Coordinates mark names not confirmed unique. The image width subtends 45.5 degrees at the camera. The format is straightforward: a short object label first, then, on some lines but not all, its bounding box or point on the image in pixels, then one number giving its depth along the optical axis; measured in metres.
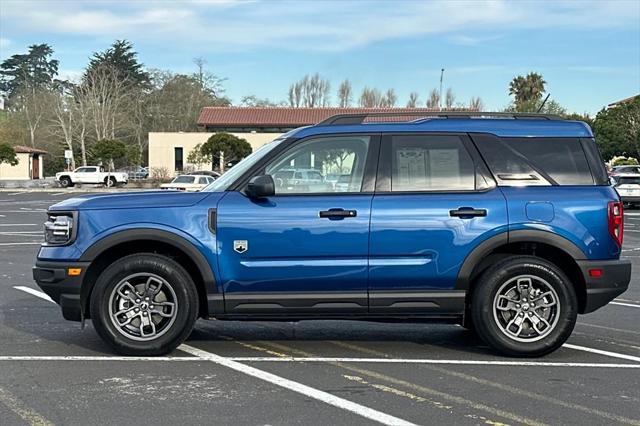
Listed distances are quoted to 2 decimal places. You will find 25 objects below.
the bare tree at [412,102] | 95.26
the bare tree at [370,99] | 99.75
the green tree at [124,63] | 85.96
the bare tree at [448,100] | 89.87
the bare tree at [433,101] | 93.31
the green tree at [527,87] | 74.62
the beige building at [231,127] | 61.44
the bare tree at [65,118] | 68.94
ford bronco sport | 6.18
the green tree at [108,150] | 56.00
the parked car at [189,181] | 37.72
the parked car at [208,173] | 42.91
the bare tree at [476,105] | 87.88
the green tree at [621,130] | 50.28
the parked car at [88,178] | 53.91
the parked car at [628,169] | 37.38
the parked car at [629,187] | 31.33
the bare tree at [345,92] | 101.62
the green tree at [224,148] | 53.38
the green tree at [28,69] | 115.44
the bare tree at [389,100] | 99.31
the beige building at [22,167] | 68.88
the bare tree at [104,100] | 70.50
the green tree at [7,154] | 57.47
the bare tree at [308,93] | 103.19
